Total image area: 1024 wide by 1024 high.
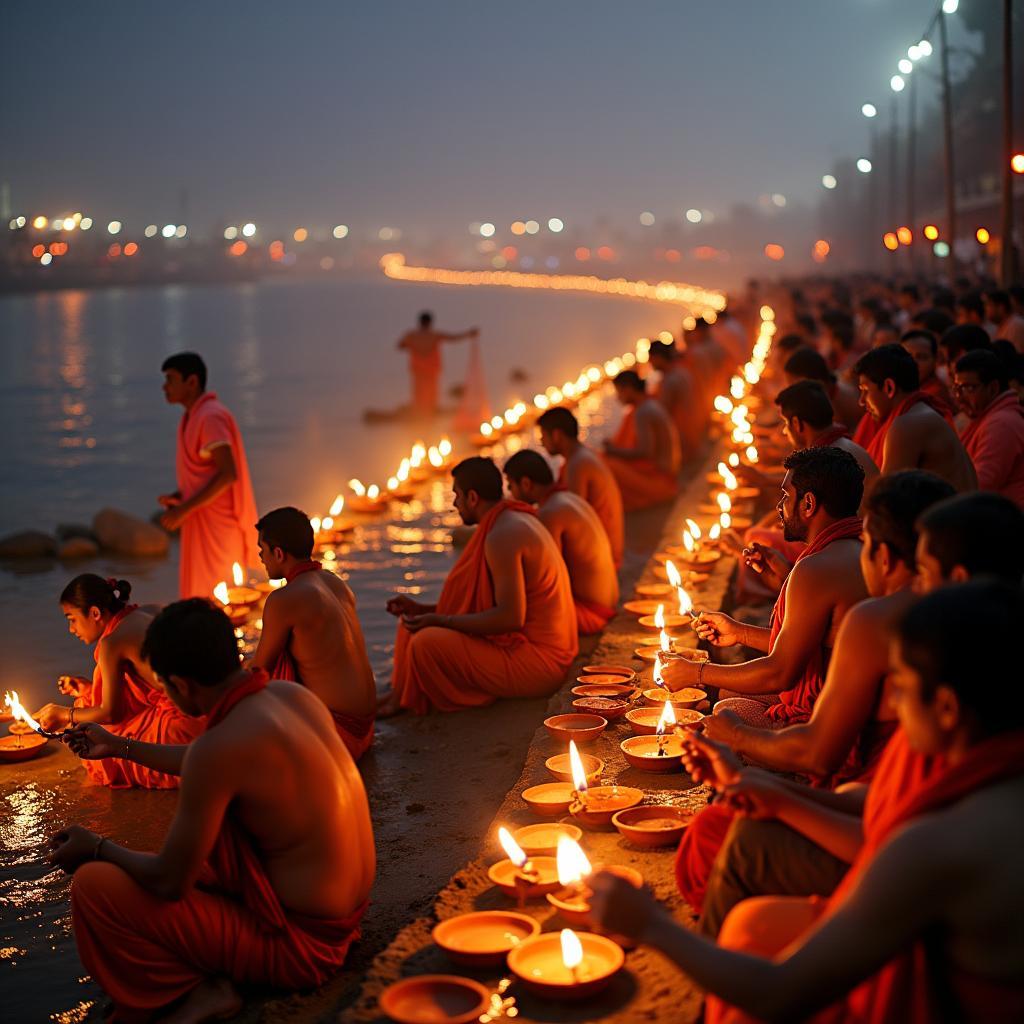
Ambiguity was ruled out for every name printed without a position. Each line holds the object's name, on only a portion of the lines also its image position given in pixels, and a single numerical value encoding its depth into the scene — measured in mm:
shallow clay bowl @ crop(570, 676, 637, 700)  6078
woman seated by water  5766
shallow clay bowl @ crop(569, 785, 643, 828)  4711
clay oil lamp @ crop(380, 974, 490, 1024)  3390
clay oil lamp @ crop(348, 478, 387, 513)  12500
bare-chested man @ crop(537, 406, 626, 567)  8570
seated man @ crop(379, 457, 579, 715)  6746
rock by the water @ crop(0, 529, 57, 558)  11867
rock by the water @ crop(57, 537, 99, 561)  11758
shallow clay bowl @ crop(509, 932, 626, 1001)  3492
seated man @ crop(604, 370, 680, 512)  11930
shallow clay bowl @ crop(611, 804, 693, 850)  4484
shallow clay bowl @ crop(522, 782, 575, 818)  4871
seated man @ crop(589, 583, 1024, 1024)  2322
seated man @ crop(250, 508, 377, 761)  5641
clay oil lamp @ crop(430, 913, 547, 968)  3727
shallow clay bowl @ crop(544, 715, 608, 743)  5566
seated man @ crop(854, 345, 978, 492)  6344
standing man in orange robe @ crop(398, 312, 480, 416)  19703
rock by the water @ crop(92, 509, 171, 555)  11977
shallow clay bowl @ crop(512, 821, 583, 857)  4456
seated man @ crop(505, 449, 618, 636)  7312
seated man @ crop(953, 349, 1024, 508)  6809
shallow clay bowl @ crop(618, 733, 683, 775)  5180
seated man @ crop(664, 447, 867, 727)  4375
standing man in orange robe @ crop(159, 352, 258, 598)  7891
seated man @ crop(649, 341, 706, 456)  13272
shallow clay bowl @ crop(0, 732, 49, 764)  6422
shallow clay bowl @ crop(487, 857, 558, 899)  4113
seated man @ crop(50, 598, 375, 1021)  3689
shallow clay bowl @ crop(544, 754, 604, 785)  5105
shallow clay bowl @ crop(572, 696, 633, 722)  5852
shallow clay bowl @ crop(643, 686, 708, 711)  5770
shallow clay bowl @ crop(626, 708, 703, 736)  5355
